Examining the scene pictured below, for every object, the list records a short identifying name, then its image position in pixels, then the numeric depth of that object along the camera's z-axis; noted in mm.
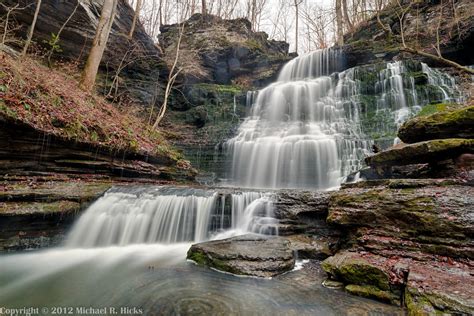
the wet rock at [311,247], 5234
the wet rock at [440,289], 2838
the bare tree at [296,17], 29562
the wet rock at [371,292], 3524
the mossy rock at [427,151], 5344
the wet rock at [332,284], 4031
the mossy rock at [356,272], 3713
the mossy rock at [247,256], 4555
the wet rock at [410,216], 3902
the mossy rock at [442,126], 5706
